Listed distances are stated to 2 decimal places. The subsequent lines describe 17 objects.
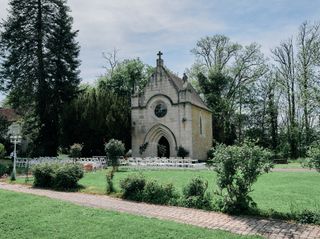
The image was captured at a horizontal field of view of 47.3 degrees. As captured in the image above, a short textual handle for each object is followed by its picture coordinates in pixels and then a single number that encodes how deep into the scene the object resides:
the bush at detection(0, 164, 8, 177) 23.46
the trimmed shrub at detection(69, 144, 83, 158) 28.30
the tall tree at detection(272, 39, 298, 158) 48.44
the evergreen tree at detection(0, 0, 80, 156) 37.06
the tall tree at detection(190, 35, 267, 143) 53.34
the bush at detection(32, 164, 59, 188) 17.61
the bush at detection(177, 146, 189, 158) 34.81
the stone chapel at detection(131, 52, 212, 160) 35.34
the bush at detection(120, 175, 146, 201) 14.10
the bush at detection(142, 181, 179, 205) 13.09
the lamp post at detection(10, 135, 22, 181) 20.84
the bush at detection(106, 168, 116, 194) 15.23
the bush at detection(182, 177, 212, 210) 12.15
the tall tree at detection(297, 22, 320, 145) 39.18
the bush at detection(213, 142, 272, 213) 11.30
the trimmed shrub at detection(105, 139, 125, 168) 25.20
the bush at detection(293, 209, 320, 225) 9.90
